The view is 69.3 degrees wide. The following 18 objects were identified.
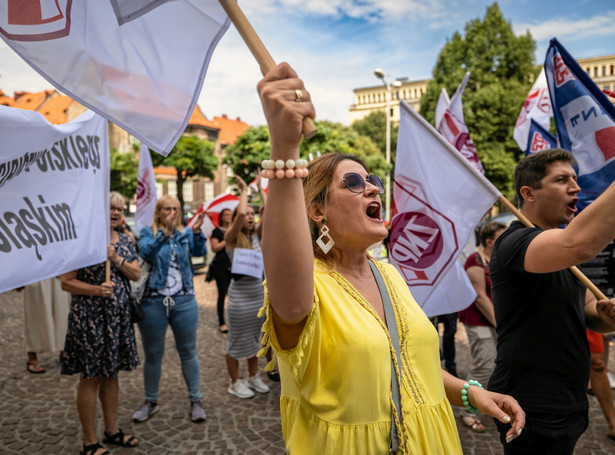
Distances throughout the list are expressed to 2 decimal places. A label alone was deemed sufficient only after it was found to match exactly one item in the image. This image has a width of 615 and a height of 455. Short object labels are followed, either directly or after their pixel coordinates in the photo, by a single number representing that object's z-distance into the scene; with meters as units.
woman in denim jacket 4.16
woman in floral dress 3.55
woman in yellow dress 1.02
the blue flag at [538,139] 5.12
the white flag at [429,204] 2.97
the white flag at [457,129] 4.76
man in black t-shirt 2.12
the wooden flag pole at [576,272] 2.17
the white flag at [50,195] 2.52
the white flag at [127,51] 1.54
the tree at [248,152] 34.03
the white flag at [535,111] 6.09
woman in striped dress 4.80
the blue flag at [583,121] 2.83
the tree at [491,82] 24.92
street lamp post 19.61
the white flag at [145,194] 5.25
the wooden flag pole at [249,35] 1.04
